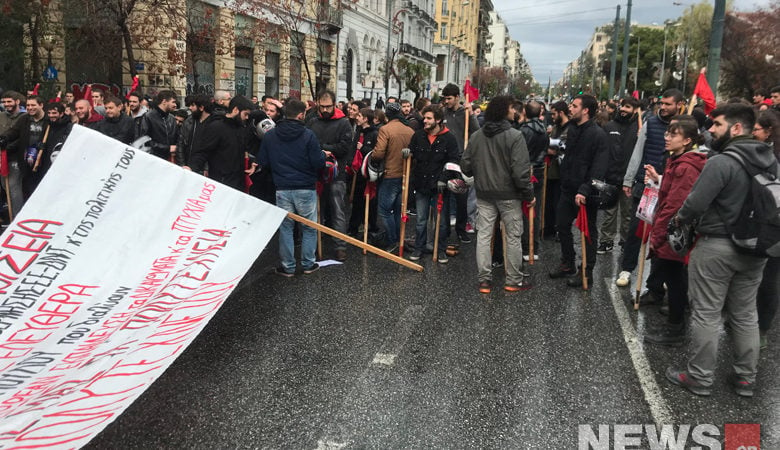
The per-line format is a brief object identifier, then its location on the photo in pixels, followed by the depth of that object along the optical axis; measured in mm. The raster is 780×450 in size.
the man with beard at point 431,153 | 7680
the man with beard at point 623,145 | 8250
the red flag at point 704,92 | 7164
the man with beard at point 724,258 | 4070
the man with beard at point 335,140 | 7957
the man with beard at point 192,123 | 7918
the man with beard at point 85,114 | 7867
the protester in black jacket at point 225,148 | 6984
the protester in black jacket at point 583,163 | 6641
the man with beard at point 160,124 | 8539
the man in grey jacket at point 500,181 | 6316
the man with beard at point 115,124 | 7988
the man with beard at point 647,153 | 6840
